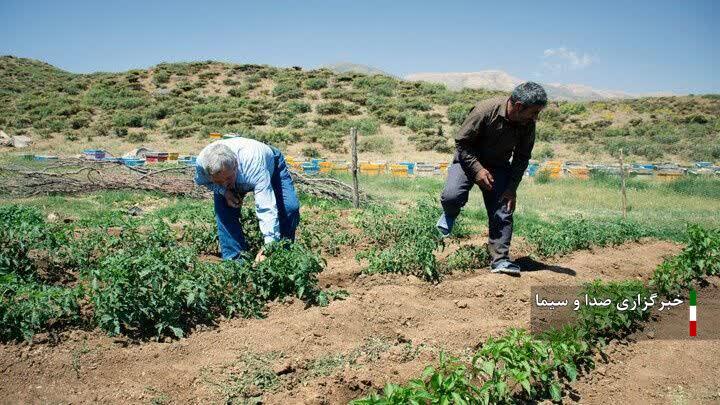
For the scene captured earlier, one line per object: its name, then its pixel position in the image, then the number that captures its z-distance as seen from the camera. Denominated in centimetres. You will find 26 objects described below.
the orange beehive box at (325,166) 1467
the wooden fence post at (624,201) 976
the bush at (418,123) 2539
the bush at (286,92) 3111
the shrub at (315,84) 3306
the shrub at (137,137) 2334
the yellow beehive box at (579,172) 1512
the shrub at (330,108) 2839
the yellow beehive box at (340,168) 1448
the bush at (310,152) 2094
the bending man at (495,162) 473
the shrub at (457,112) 2683
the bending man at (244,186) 421
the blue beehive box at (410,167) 1526
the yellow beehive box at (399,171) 1470
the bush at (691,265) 492
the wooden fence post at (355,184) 901
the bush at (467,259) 527
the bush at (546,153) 2188
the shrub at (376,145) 2197
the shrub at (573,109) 3300
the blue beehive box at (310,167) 1377
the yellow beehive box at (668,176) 1517
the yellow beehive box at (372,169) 1495
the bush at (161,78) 3413
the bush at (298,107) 2846
